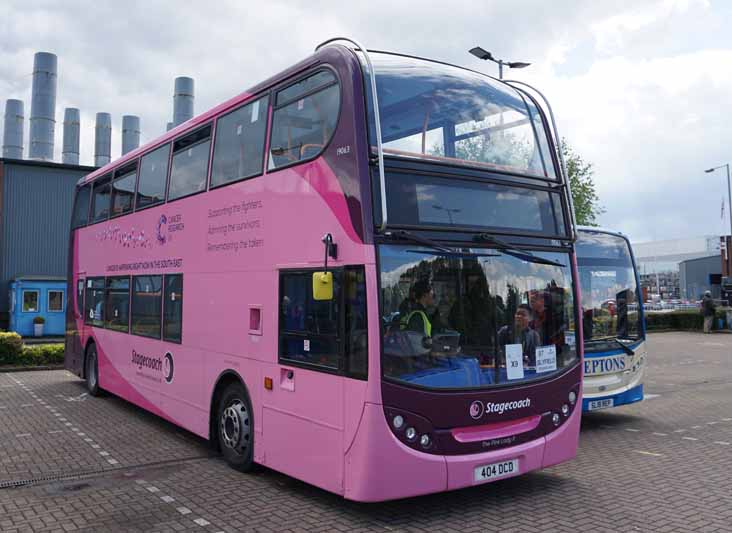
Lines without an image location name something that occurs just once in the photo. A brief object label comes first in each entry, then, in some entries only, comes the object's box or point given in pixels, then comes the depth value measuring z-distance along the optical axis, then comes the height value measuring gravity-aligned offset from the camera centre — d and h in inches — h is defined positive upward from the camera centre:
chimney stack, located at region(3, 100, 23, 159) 1460.4 +413.0
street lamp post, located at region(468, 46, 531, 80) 740.0 +296.1
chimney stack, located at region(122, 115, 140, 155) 1545.3 +428.0
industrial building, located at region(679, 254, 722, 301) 2859.3 +154.6
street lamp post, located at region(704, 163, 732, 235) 1547.7 +259.7
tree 1269.7 +229.3
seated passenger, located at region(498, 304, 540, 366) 233.3 -10.3
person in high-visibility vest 211.6 -1.2
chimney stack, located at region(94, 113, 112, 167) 1550.2 +412.4
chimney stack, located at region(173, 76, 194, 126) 1382.9 +451.7
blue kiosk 1114.7 +11.6
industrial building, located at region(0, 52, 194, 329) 1163.3 +163.9
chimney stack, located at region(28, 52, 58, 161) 1353.3 +441.0
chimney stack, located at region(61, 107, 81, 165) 1523.1 +412.7
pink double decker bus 210.4 +9.8
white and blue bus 372.5 -8.5
